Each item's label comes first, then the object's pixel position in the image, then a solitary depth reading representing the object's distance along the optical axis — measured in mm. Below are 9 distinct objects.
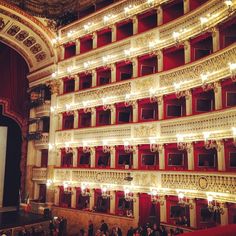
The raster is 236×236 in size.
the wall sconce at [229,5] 14995
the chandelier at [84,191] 22609
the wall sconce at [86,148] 23267
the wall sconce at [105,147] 22030
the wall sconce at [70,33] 25797
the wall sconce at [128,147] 20656
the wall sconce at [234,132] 15023
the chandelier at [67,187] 23745
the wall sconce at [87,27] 24688
